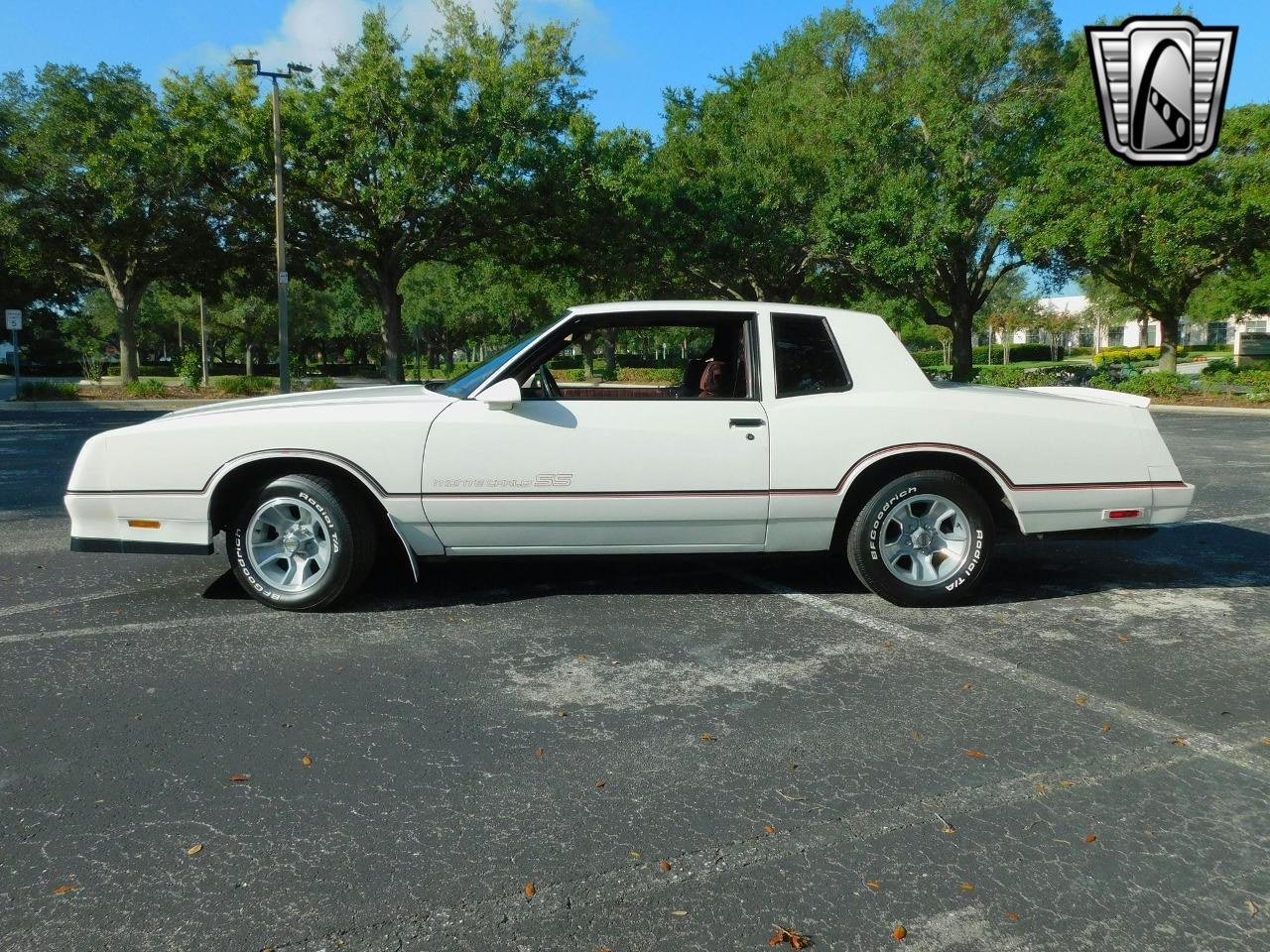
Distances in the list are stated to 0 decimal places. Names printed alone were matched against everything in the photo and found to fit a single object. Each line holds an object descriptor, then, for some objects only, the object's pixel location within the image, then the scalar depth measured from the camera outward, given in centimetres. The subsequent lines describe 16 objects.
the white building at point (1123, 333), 9331
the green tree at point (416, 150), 2427
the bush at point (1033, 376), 3238
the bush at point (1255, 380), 2625
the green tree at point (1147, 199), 2520
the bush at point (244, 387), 3106
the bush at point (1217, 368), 3005
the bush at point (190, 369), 2995
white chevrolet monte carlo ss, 495
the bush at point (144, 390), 2975
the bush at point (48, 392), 2864
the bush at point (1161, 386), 2809
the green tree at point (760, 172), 2869
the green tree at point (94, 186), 2752
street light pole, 2264
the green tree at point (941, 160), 2733
